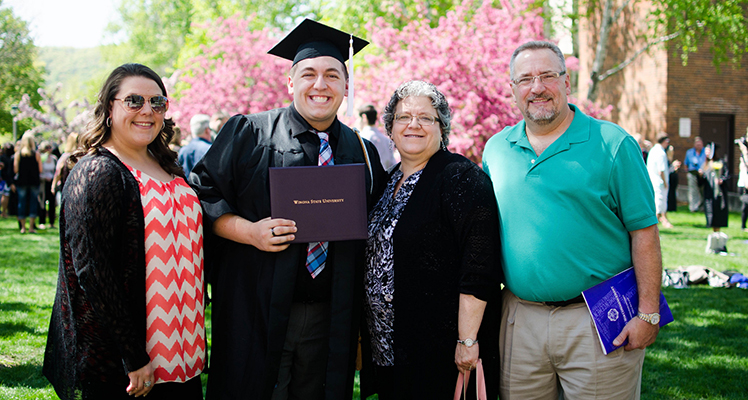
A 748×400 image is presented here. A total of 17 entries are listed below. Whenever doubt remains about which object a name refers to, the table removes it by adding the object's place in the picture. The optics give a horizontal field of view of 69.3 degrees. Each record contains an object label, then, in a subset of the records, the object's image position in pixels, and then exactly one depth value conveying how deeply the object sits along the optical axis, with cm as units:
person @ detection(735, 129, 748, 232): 1104
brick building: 1803
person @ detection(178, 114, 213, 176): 627
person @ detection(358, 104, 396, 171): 686
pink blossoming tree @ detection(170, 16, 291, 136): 2134
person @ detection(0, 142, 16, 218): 1344
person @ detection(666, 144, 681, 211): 1554
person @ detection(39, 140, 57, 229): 1238
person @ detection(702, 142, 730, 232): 1005
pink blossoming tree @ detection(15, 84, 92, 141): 1864
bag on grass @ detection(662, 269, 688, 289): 704
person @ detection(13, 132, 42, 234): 1101
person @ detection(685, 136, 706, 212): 1465
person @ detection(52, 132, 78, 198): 811
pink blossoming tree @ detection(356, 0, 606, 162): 1013
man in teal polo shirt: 241
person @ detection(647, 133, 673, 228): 1153
